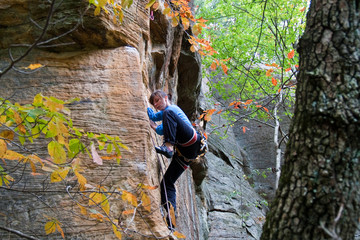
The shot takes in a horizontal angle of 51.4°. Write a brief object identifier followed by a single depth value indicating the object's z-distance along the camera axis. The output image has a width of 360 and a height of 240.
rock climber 5.19
